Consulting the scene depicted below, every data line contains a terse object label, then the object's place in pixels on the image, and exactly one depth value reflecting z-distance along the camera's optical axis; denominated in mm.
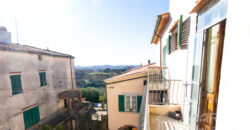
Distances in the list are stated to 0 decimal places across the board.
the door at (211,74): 1579
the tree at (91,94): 17806
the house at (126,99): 6484
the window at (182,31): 2619
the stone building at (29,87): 6215
